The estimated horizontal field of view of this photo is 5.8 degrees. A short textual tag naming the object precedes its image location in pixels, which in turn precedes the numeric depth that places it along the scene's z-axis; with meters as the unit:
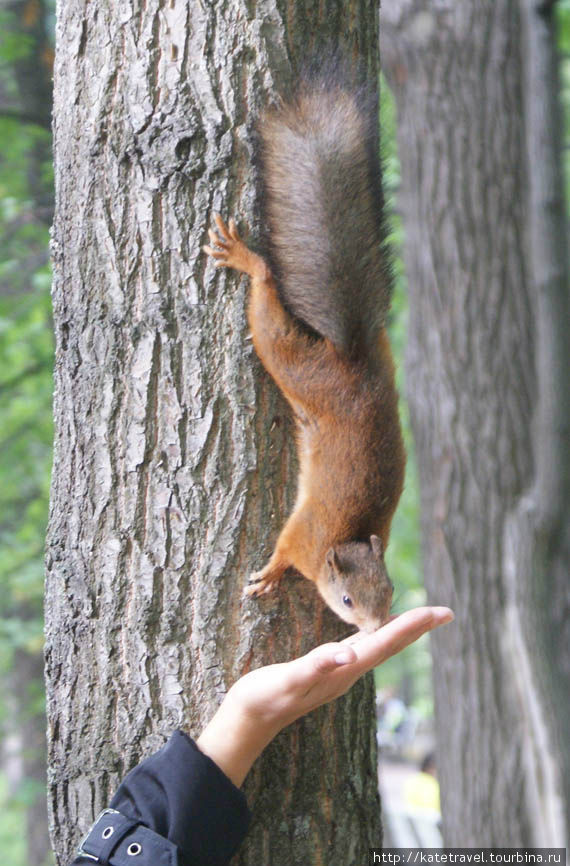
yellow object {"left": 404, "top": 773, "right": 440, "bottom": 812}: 9.62
